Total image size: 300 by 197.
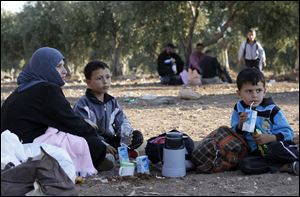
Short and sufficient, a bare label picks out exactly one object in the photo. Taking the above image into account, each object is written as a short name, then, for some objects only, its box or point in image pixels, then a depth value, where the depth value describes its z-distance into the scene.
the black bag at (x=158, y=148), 4.84
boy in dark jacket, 5.30
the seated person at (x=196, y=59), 16.48
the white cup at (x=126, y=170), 4.52
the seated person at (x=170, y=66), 16.81
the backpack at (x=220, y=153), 4.60
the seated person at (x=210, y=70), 15.91
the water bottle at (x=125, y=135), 5.27
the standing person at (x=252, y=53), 14.35
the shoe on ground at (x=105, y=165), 4.85
